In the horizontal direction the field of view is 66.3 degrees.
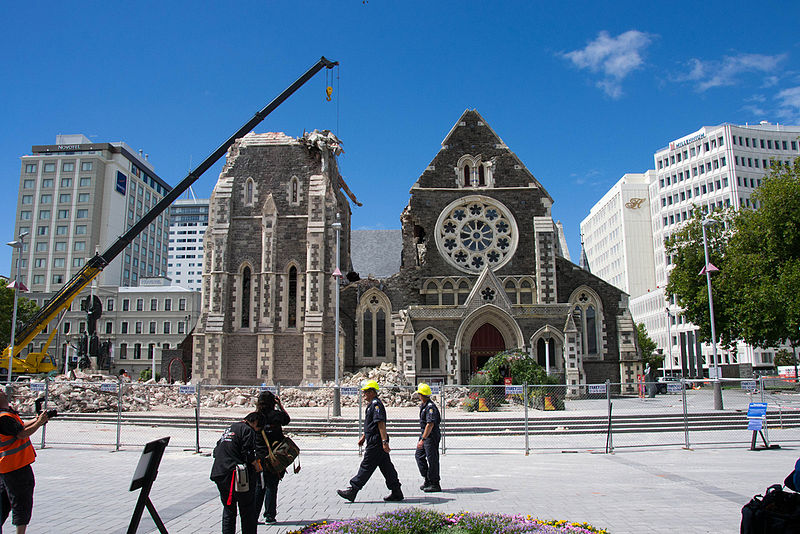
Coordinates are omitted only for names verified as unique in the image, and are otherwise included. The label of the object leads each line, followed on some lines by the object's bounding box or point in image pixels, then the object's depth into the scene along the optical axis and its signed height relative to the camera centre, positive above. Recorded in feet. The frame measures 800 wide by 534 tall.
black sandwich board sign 19.07 -3.38
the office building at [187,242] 553.40 +112.27
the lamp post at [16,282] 88.88 +13.35
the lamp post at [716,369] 71.61 -0.33
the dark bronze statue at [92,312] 113.29 +10.00
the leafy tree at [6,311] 179.63 +16.46
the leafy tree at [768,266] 102.06 +17.31
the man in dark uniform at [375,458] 29.01 -4.33
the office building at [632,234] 298.35 +64.15
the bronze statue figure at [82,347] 112.47 +3.54
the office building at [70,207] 305.12 +80.43
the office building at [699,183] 252.83 +78.45
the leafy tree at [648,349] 225.72 +6.86
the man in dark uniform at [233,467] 20.67 -3.42
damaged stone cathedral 106.63 +17.29
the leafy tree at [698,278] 114.83 +16.87
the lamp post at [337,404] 68.71 -4.21
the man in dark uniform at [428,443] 31.83 -3.97
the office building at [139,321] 235.40 +17.37
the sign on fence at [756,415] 48.21 -3.82
